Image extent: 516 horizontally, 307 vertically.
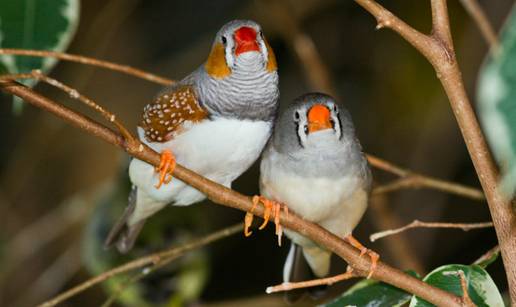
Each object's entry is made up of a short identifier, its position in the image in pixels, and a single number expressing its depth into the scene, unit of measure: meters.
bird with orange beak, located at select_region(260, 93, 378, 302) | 2.43
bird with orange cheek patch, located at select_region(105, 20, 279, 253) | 2.42
